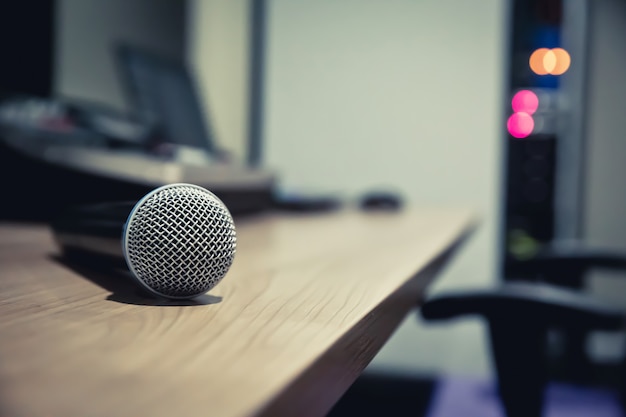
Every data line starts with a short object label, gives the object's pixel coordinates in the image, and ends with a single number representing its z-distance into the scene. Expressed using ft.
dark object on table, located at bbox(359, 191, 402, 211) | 5.55
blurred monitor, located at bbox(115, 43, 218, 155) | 4.35
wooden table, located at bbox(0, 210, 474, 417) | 0.67
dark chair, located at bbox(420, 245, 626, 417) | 2.39
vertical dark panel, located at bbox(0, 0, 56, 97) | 4.01
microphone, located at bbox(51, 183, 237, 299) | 1.24
